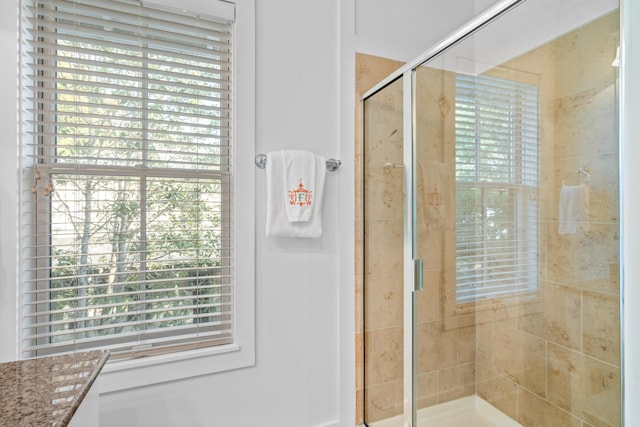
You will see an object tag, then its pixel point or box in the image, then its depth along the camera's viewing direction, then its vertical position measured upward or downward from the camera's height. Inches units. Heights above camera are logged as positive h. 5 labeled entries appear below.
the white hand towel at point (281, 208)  57.6 +0.8
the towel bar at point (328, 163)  58.2 +9.2
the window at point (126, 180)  47.8 +5.1
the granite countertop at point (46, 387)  23.8 -14.6
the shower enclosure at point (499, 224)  38.6 -1.6
